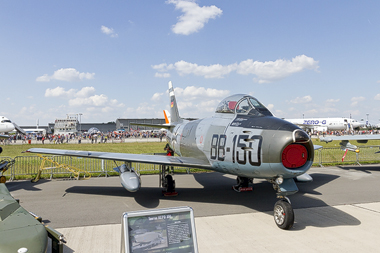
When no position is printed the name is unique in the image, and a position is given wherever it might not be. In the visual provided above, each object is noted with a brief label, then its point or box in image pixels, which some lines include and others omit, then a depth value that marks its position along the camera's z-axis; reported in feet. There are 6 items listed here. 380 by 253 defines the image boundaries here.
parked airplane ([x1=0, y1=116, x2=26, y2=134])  114.01
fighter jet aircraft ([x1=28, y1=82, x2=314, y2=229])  20.08
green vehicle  12.28
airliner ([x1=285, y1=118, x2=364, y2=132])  195.42
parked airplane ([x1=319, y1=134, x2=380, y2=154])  46.44
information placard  10.50
